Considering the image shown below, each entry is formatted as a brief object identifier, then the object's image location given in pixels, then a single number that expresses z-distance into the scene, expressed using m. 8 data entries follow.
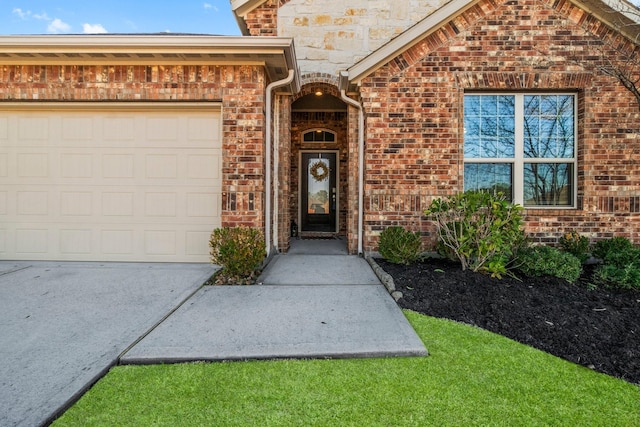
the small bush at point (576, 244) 5.11
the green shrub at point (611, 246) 4.85
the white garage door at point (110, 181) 5.27
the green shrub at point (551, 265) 4.34
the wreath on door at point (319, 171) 9.60
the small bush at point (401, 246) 5.06
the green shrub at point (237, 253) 4.32
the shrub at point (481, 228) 4.26
